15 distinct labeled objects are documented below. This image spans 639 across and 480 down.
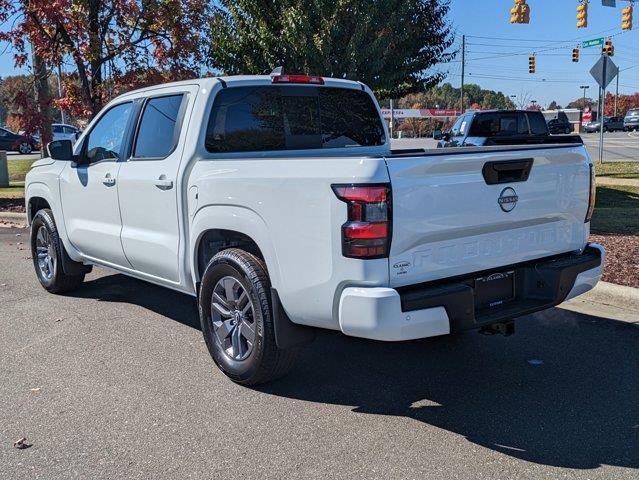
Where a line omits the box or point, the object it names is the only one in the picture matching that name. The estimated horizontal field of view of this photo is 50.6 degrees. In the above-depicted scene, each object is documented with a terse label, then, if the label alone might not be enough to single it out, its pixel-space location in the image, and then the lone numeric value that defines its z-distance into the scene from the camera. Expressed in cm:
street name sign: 2683
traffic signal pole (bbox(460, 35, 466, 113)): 6113
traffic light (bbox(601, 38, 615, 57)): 3017
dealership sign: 7169
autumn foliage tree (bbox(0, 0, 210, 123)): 1144
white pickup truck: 354
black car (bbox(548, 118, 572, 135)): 3903
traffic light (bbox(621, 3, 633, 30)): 2769
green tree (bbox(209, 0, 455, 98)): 1038
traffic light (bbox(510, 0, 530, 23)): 2484
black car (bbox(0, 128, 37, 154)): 3409
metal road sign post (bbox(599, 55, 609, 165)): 1492
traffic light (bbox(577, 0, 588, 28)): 2759
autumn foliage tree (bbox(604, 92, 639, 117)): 10336
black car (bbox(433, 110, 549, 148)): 1439
